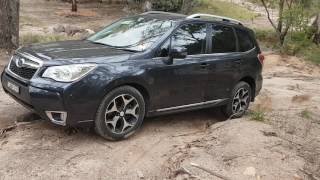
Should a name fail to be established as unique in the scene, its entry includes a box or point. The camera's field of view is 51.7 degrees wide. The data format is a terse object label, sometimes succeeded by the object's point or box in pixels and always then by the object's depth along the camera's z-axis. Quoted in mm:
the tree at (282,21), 12267
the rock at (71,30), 11021
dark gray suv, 3934
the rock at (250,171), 3811
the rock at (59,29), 11436
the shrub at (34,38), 8933
